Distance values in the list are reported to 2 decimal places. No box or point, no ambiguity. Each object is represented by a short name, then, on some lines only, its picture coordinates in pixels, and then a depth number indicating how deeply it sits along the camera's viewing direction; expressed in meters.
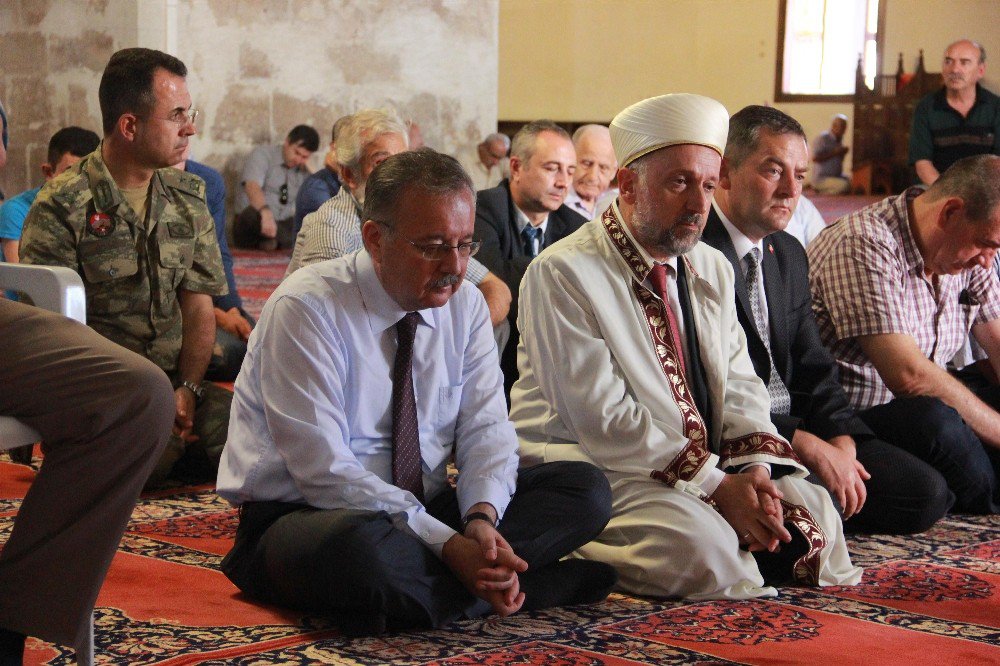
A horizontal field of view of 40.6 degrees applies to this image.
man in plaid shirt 4.14
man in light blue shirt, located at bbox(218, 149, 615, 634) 2.73
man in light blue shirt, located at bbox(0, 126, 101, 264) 5.50
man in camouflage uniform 3.94
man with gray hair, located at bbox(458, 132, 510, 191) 11.71
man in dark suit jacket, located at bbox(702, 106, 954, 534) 3.83
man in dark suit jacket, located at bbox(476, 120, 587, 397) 4.95
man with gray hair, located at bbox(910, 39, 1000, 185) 8.33
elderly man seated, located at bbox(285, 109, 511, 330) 4.49
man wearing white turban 3.17
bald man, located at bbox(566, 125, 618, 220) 6.10
